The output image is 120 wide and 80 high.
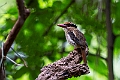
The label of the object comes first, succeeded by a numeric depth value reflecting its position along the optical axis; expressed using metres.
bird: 4.93
